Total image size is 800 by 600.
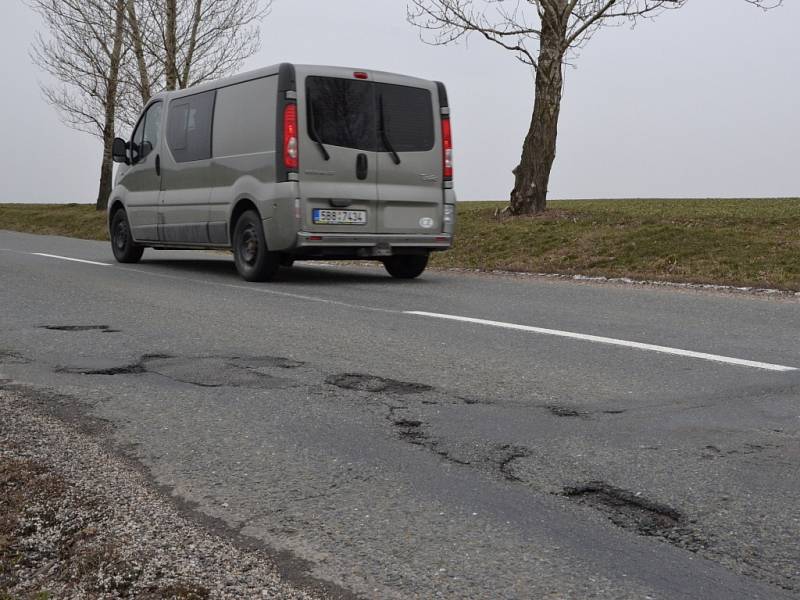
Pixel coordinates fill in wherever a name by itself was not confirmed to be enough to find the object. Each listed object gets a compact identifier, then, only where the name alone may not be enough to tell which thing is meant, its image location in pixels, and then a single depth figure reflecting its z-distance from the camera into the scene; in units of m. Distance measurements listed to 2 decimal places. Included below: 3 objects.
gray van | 10.60
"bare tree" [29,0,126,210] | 30.11
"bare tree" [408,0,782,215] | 18.64
